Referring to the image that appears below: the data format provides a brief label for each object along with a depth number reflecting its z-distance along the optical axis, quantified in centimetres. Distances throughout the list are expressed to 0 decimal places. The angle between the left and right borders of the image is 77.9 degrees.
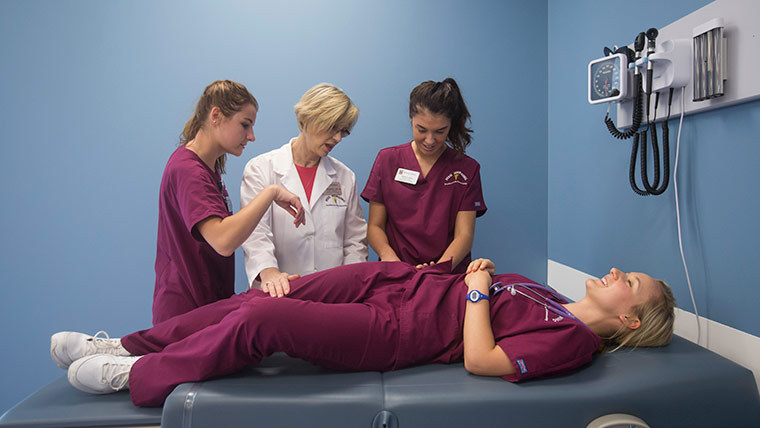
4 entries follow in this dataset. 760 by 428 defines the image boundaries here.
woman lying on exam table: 121
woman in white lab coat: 177
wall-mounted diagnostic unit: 123
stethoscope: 136
